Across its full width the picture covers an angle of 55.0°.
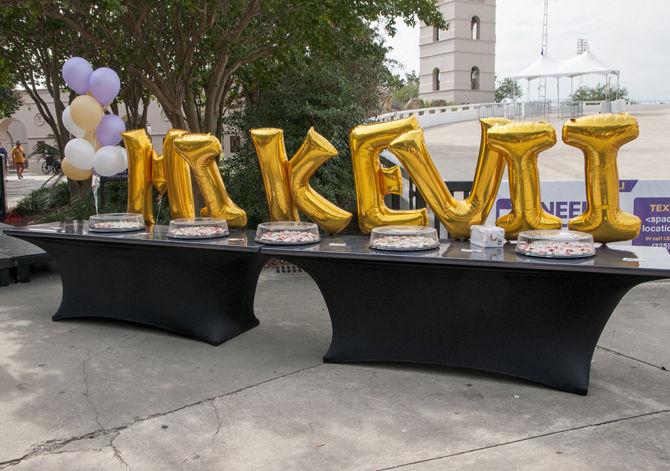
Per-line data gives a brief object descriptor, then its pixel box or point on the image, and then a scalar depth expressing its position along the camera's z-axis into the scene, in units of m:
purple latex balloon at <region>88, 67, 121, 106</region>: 6.51
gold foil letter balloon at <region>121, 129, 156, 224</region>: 6.54
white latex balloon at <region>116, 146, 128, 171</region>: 6.79
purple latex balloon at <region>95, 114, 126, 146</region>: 6.81
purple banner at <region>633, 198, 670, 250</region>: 7.95
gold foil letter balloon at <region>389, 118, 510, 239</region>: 5.15
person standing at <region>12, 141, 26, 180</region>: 29.84
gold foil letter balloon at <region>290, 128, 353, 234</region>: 5.52
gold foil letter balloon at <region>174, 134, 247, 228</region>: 5.89
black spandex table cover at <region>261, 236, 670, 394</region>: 4.41
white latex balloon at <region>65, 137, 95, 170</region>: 6.61
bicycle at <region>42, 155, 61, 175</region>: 30.58
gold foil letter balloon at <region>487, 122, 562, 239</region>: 4.76
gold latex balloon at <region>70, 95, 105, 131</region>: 6.51
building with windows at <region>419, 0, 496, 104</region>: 62.56
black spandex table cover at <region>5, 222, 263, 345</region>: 5.82
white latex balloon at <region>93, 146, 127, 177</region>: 6.62
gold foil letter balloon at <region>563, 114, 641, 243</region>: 4.58
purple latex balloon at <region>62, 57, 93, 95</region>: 6.51
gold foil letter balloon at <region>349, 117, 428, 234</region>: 5.26
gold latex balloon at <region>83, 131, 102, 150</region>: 6.83
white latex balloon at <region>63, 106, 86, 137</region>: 6.71
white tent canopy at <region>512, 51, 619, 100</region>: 35.47
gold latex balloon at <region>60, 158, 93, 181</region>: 6.84
